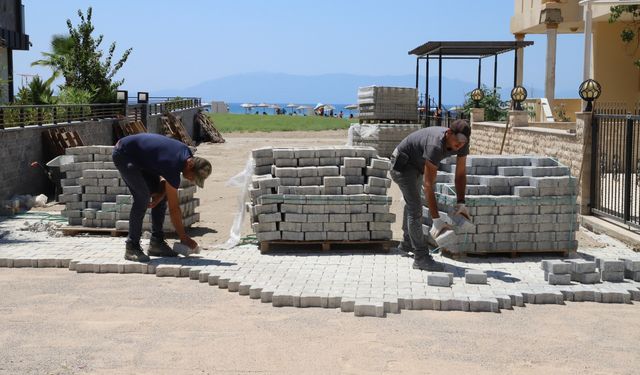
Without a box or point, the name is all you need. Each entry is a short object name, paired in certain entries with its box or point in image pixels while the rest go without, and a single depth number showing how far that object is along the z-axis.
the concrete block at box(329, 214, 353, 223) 10.37
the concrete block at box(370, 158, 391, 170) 10.71
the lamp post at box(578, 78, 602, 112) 13.00
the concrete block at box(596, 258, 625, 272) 8.88
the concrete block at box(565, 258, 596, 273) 8.77
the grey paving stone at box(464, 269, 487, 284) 8.59
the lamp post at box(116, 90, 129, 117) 26.89
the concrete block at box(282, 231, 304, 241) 10.37
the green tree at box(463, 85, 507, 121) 26.10
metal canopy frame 25.83
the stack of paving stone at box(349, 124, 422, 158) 26.39
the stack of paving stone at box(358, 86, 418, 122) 26.73
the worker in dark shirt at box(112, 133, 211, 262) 9.13
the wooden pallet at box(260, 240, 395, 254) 10.42
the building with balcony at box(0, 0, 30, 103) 32.50
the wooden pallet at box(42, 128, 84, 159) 17.59
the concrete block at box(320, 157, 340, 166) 10.88
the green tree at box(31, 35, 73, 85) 31.91
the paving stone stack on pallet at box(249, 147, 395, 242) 10.35
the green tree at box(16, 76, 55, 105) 23.62
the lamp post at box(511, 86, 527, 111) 19.07
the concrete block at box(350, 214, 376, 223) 10.40
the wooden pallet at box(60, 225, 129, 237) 11.55
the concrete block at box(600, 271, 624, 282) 8.89
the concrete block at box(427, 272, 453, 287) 8.41
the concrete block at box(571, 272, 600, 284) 8.78
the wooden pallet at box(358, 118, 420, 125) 27.12
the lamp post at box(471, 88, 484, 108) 23.88
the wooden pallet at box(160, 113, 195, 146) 33.66
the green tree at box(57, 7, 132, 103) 30.56
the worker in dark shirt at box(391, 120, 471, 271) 8.68
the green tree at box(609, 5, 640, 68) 21.83
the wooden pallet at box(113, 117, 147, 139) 24.72
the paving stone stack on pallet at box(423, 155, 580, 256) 9.85
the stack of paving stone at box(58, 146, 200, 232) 11.60
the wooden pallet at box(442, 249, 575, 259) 9.97
